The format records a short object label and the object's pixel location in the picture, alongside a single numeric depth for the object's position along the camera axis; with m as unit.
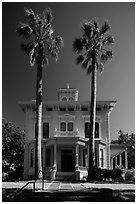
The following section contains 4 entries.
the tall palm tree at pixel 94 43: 14.31
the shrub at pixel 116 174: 12.99
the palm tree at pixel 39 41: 13.97
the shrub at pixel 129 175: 15.35
